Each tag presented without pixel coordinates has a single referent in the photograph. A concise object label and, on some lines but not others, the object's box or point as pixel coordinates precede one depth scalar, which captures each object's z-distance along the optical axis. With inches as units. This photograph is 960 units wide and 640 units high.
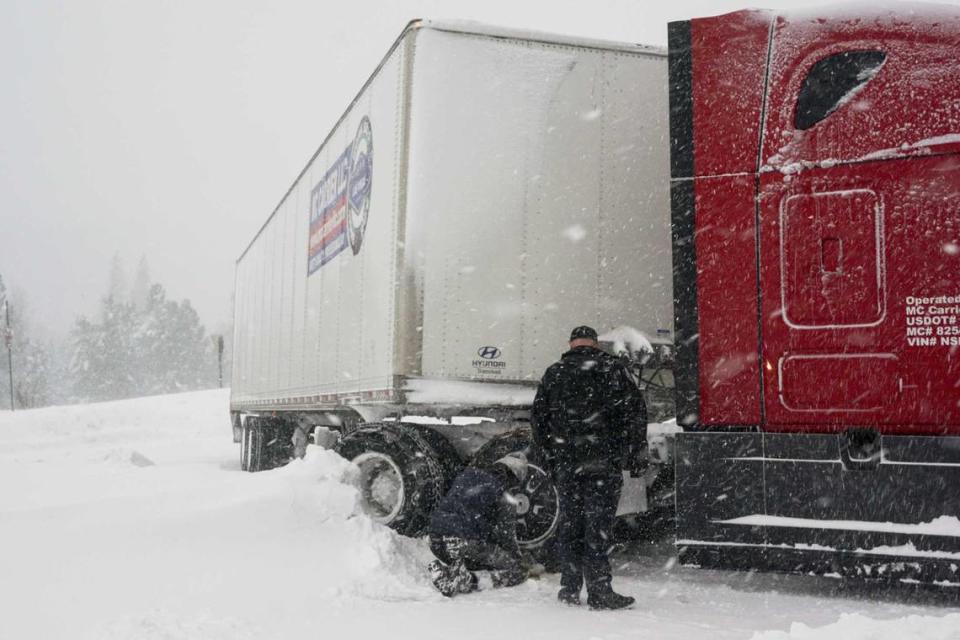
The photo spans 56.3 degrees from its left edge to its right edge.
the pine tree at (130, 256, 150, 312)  4335.6
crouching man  234.5
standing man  226.8
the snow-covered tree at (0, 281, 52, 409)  2915.8
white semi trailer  273.0
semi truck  202.7
